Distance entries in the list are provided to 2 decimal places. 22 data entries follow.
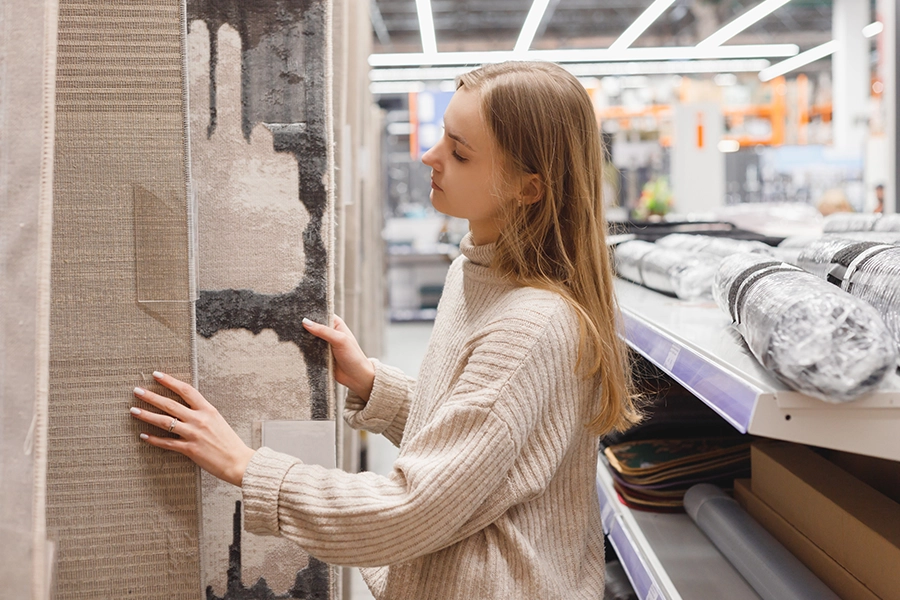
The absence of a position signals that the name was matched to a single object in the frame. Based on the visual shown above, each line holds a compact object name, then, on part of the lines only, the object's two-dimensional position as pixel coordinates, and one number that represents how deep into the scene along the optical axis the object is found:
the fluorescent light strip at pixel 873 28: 12.38
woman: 1.09
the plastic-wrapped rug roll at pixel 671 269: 1.72
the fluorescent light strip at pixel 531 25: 9.84
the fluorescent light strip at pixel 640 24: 10.08
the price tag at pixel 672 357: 1.26
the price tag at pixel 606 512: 1.92
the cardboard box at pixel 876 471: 1.50
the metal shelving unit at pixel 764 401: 0.89
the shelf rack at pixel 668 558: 1.43
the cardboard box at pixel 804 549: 1.30
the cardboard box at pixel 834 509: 1.23
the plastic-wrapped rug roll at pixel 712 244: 1.83
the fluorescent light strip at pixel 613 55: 12.77
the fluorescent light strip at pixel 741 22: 9.87
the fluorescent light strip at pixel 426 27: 9.82
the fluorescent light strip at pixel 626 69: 14.07
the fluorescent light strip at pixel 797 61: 12.97
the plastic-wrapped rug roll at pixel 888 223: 2.07
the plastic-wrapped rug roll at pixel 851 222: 2.16
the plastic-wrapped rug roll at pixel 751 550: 1.33
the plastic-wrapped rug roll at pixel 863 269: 1.09
